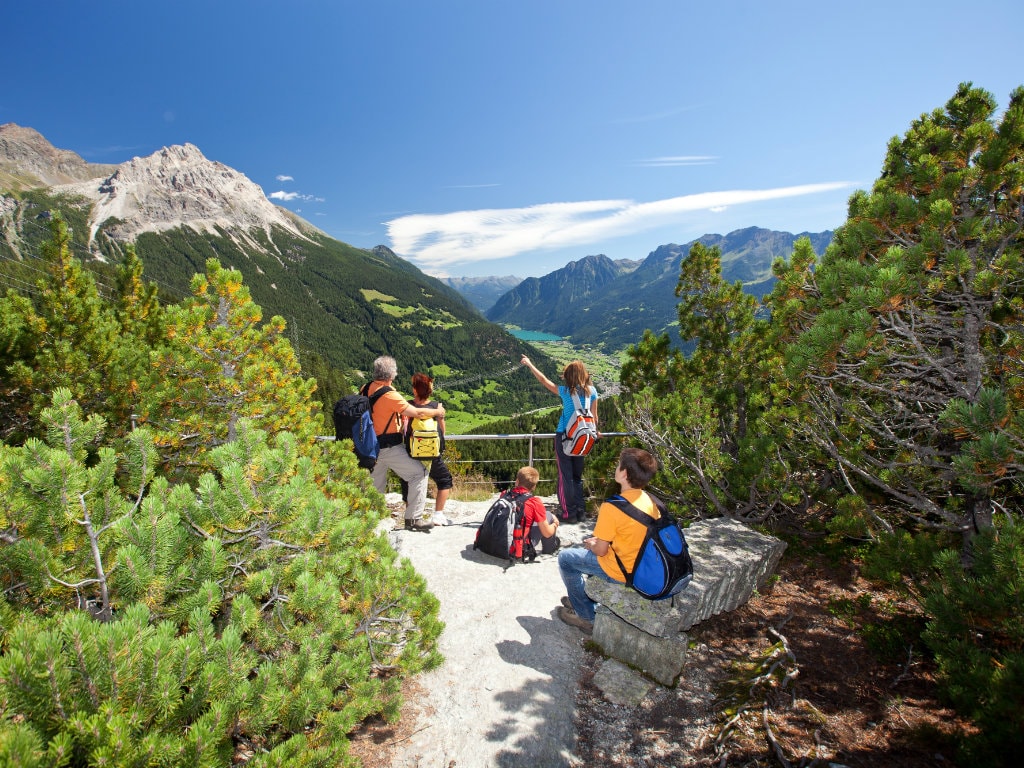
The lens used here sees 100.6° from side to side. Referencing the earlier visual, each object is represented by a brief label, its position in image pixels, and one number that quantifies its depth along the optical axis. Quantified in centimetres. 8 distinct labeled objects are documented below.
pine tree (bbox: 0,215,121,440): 608
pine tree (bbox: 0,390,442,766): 138
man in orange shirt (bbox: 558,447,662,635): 340
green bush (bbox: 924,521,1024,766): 204
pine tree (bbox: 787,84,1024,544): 296
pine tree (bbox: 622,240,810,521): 520
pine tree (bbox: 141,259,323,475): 425
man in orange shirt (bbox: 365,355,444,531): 545
